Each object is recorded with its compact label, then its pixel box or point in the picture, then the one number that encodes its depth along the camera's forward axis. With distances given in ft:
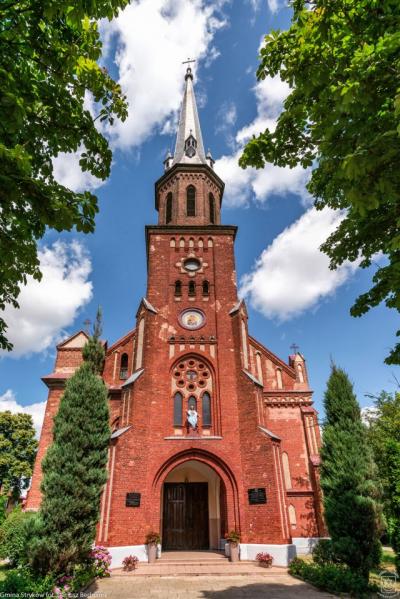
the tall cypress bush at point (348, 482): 37.24
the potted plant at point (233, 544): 44.80
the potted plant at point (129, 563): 41.14
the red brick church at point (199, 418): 46.70
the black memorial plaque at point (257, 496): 46.93
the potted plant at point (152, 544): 44.37
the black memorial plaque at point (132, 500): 45.75
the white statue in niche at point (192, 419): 53.11
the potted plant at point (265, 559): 42.96
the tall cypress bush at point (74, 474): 34.24
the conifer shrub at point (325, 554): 39.11
